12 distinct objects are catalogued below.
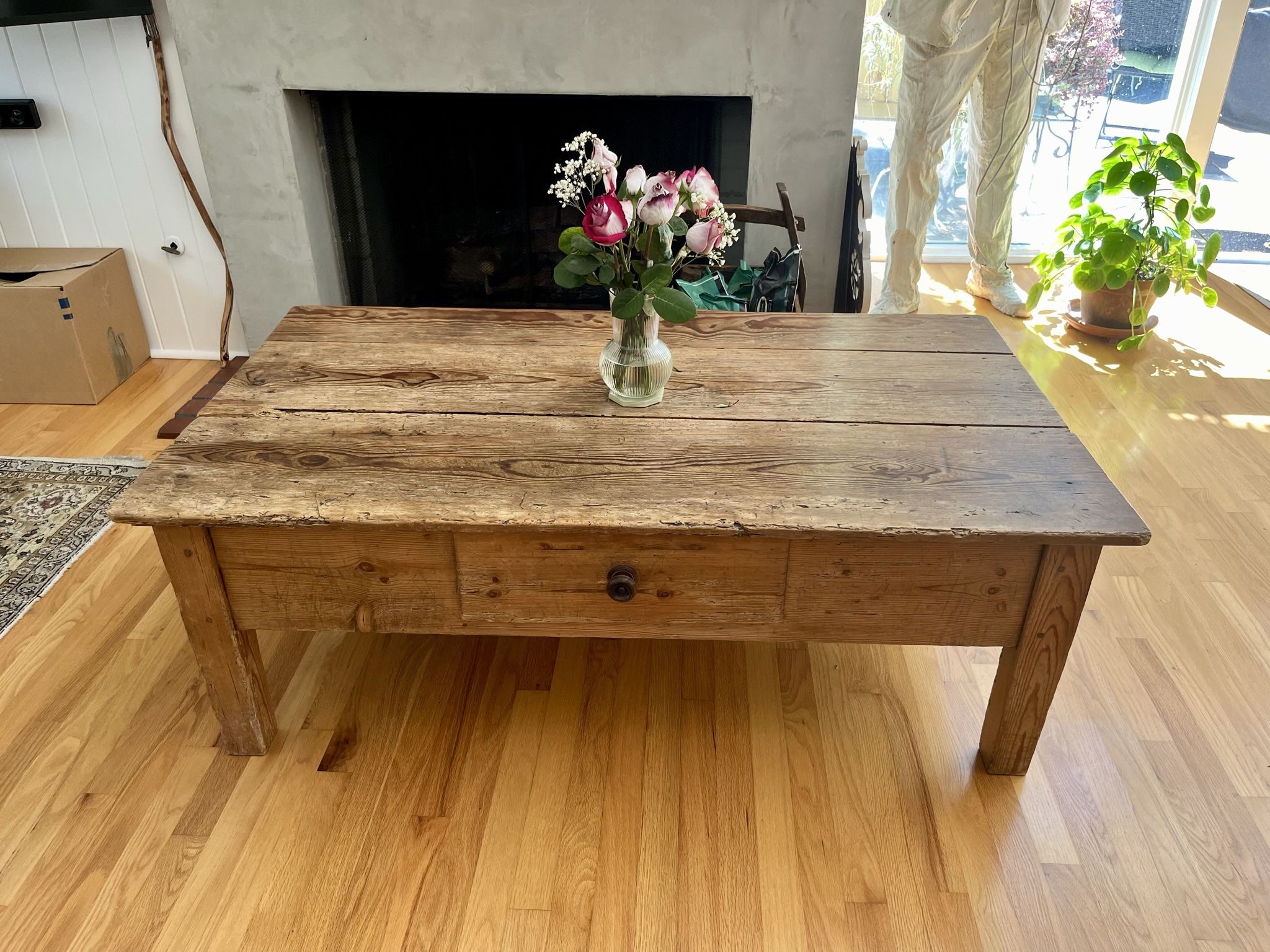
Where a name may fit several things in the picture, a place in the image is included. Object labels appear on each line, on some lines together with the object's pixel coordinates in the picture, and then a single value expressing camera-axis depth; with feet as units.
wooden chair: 7.21
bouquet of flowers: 4.43
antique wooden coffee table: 4.20
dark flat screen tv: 7.66
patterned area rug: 6.58
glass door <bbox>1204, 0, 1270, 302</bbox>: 11.54
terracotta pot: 10.12
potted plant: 9.58
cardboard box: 8.54
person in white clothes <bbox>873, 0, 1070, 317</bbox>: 8.96
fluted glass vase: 4.94
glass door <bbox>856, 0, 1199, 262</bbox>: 11.46
